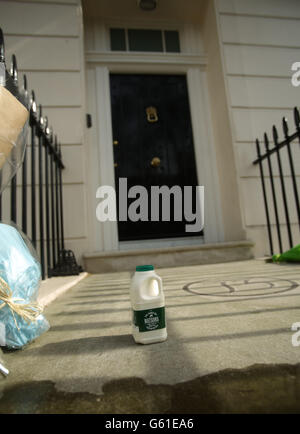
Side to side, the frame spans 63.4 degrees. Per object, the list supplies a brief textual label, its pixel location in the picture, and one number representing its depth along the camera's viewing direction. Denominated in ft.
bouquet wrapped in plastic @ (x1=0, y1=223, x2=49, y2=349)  1.87
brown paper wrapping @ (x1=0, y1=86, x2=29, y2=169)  1.95
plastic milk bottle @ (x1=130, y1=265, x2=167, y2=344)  1.91
